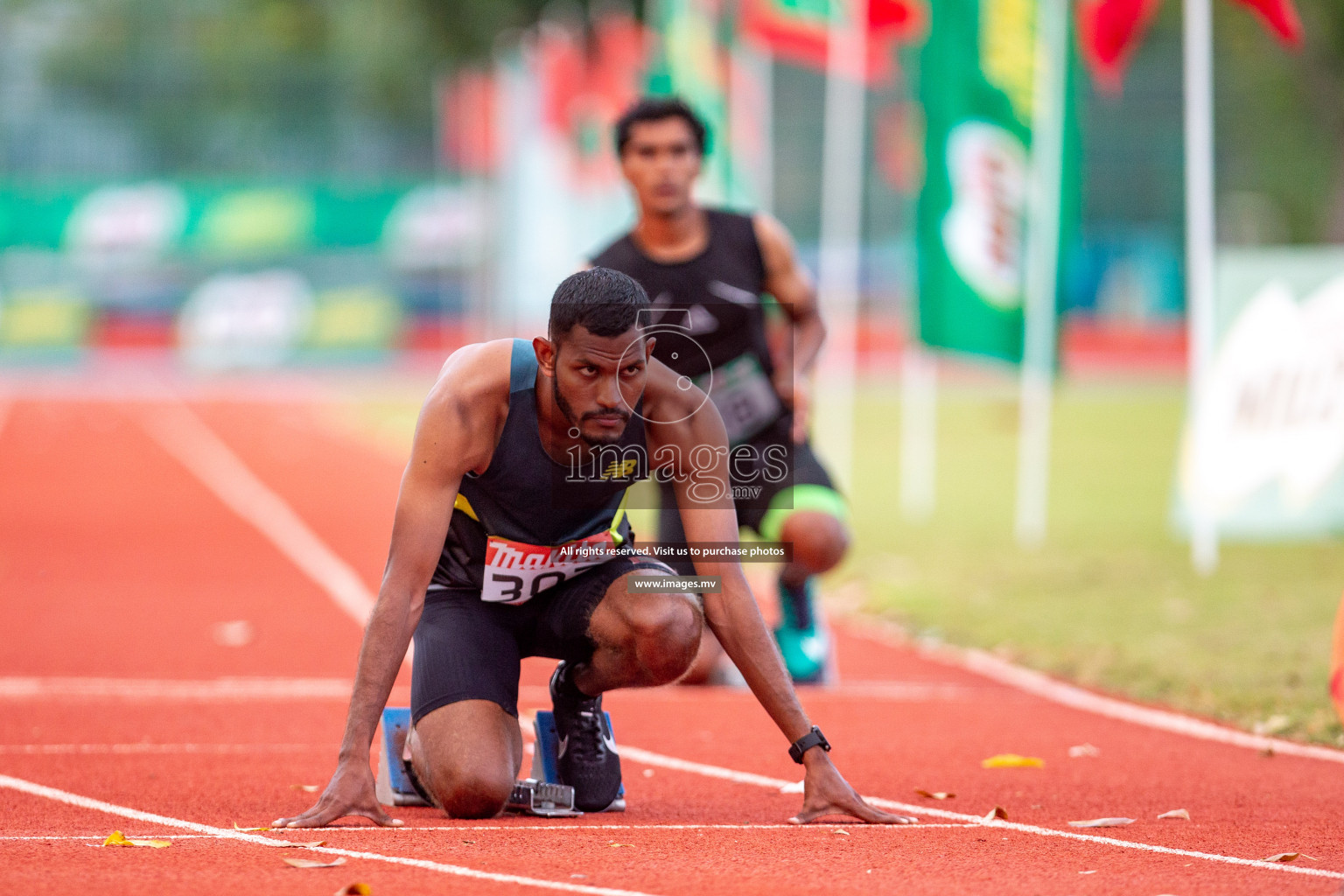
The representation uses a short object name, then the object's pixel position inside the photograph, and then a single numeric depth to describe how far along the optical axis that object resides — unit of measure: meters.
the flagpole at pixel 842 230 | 28.48
